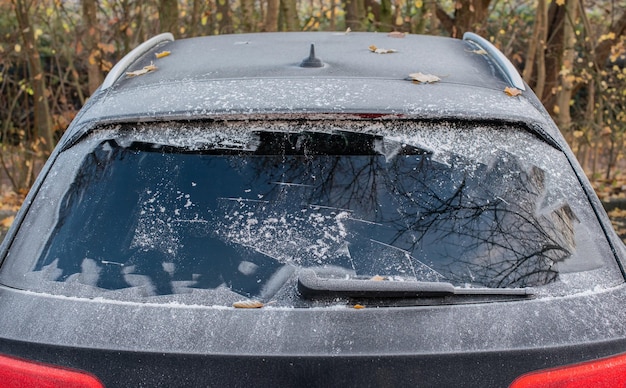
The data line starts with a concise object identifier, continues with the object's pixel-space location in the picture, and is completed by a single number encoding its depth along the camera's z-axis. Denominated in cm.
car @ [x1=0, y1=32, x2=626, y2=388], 168
